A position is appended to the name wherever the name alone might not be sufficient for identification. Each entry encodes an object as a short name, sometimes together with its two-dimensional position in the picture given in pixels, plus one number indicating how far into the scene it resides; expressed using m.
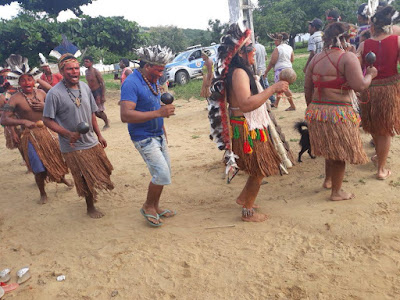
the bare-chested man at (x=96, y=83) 8.66
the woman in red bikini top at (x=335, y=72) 3.31
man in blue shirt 3.29
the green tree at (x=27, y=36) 12.85
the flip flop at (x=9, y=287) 2.91
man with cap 6.90
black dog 4.92
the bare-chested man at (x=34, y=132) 4.41
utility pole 5.99
